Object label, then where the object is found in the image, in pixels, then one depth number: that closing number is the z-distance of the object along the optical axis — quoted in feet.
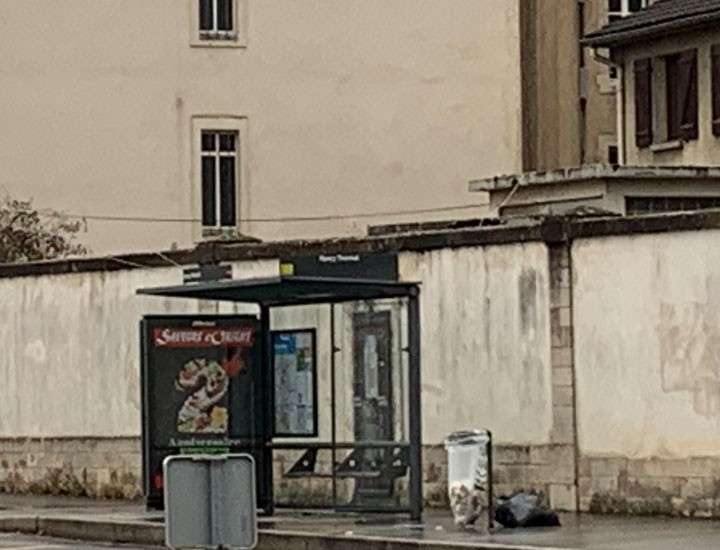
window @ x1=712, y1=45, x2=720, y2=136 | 157.28
